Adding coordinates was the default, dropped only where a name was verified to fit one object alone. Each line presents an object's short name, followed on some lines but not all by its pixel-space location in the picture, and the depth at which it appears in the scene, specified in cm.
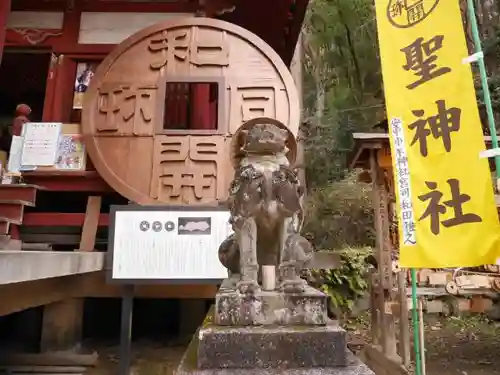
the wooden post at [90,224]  519
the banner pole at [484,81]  361
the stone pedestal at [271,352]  203
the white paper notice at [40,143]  546
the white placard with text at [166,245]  453
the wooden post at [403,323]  553
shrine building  516
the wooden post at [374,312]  630
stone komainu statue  248
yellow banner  408
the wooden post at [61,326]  568
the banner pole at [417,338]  464
